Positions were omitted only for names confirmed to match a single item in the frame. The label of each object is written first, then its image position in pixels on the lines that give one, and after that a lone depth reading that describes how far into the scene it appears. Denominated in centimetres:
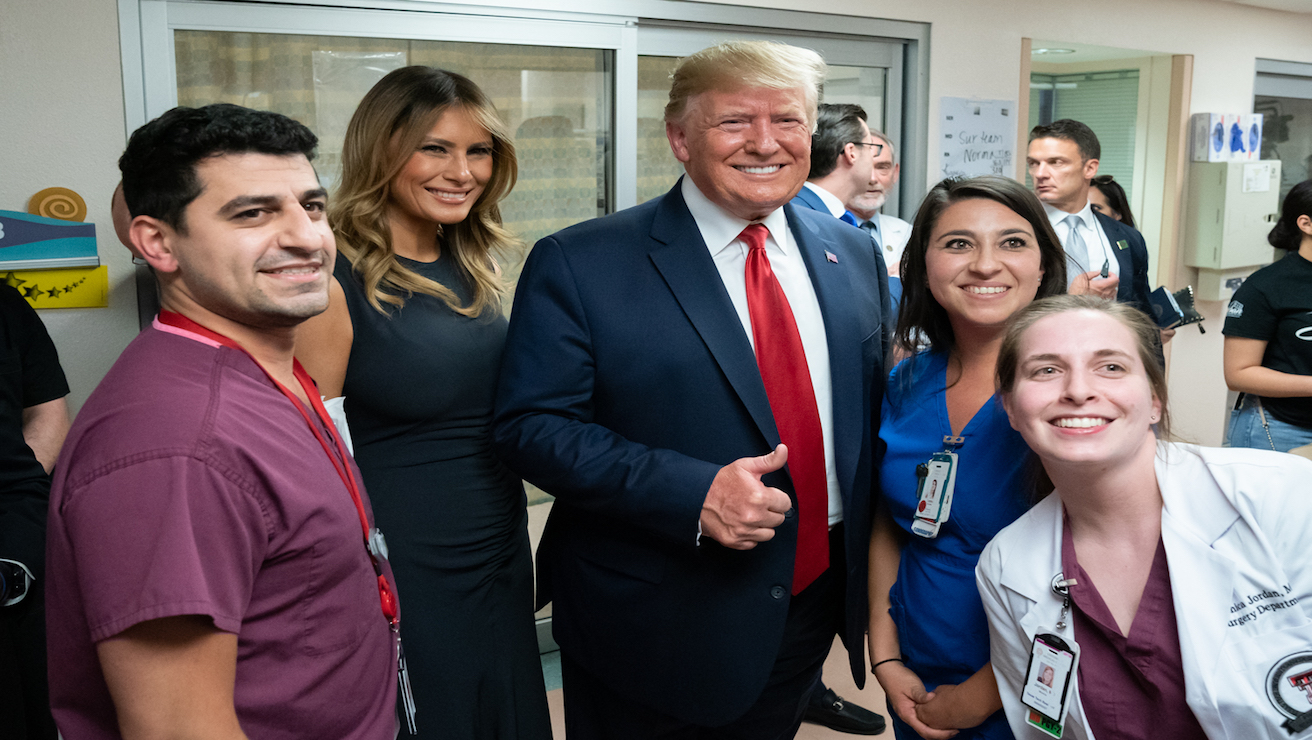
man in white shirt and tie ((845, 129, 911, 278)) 360
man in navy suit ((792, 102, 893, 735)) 328
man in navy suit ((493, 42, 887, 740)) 155
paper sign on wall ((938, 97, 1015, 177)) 402
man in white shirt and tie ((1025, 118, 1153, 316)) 388
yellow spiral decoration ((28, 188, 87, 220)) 232
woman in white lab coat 116
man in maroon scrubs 89
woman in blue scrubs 149
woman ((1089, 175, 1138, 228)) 440
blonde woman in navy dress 167
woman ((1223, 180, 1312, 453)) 293
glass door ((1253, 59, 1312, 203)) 568
